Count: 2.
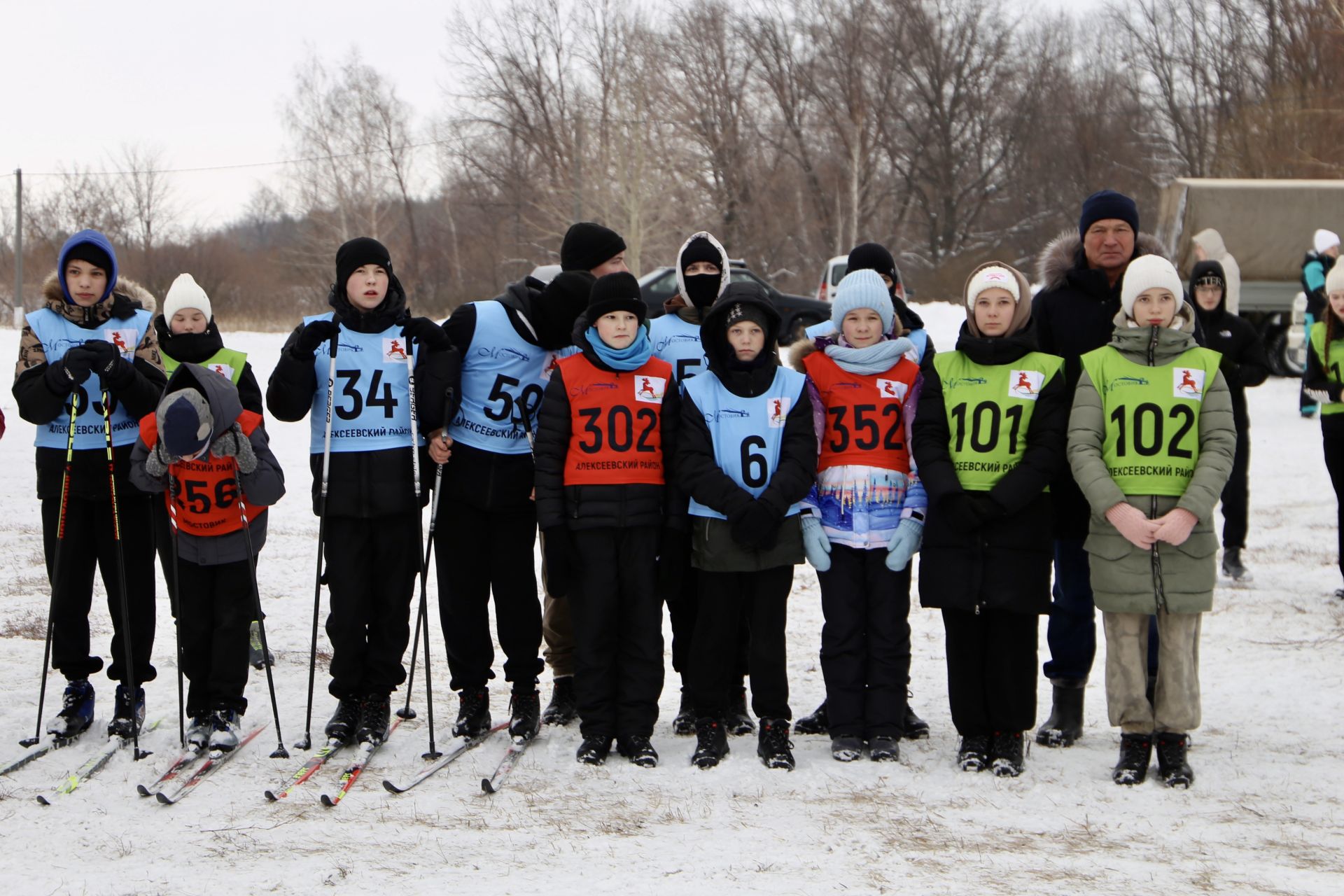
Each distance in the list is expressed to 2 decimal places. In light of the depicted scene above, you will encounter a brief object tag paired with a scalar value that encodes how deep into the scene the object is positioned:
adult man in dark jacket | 9.16
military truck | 34.34
